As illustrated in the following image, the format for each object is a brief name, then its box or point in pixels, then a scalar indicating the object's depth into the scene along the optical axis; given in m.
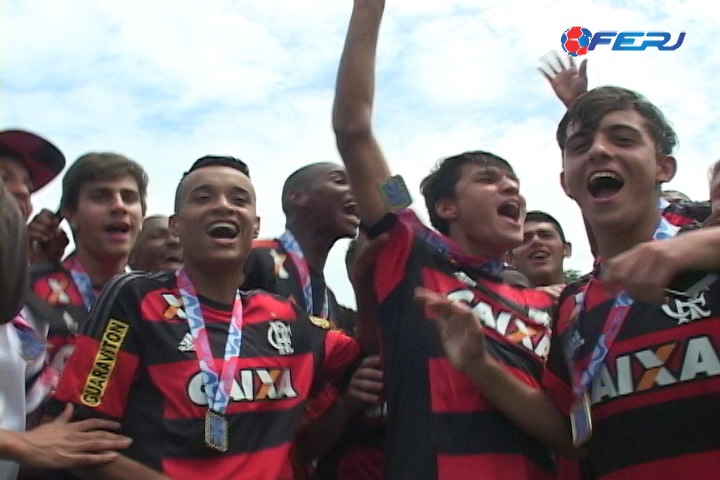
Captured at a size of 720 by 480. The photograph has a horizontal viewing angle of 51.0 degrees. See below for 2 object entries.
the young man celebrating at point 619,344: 2.45
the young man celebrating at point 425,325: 2.87
